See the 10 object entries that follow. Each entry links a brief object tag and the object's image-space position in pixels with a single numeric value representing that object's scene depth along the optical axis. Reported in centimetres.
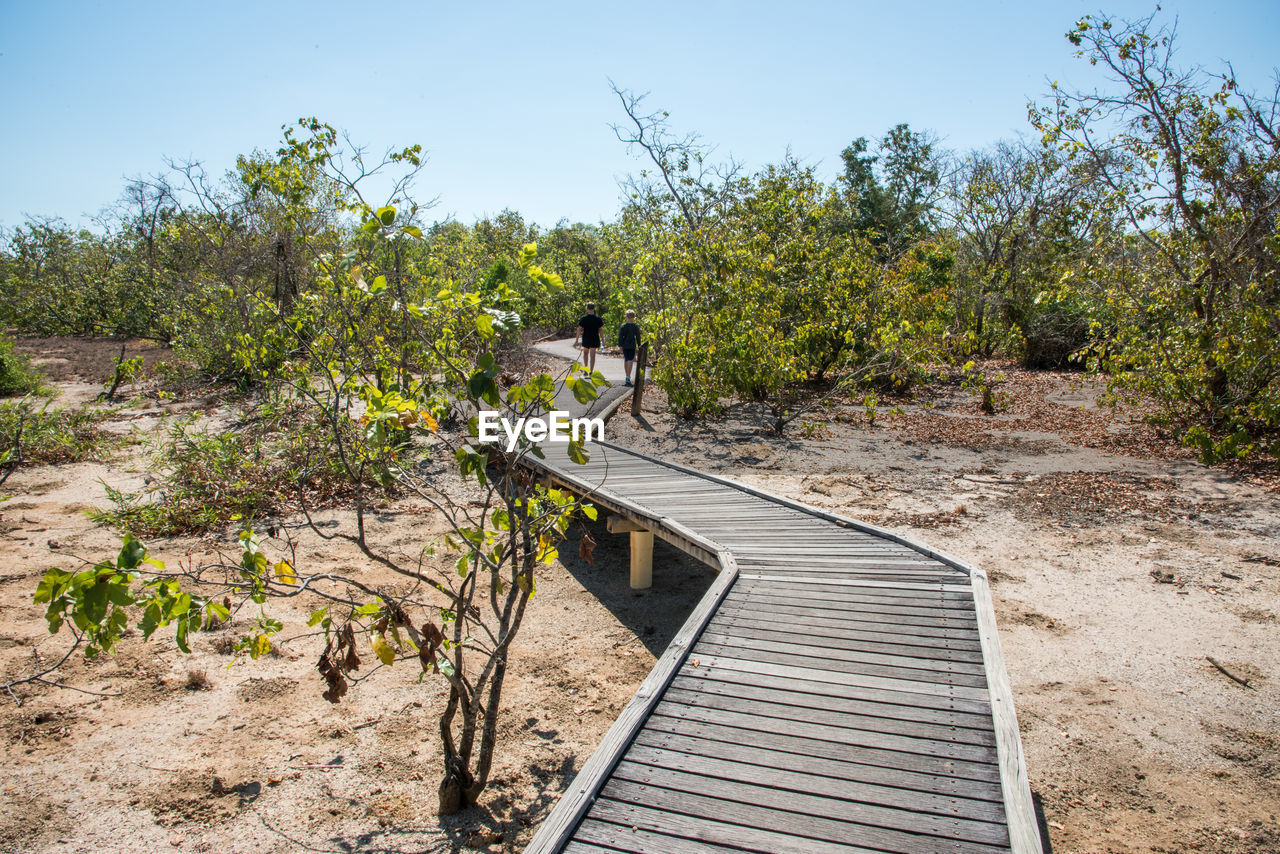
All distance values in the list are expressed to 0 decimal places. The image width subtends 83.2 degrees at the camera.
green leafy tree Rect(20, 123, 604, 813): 238
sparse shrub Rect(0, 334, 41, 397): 1383
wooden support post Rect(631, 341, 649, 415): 1269
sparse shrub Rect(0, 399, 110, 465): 893
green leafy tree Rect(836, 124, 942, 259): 3422
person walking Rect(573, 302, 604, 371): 1405
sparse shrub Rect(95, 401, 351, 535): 756
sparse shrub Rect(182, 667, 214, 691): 488
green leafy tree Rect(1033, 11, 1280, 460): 949
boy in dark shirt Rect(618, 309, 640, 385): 1416
